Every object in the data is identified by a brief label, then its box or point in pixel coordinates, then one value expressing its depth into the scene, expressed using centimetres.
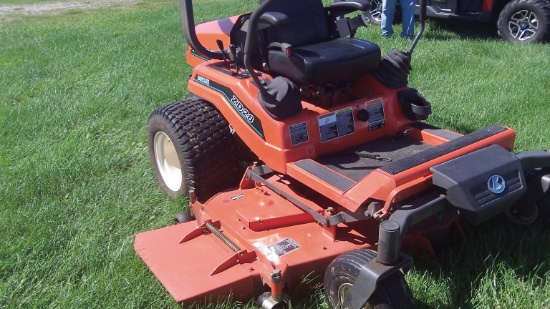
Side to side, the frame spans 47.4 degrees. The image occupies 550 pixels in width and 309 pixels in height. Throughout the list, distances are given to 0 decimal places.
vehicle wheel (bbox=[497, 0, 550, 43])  705
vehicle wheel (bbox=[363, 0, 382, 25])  848
